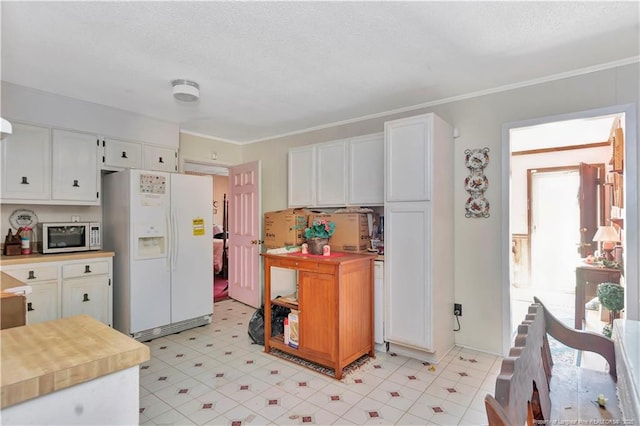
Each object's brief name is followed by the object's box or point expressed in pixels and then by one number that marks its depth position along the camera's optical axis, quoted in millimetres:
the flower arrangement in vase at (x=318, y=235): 3188
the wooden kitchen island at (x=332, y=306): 2752
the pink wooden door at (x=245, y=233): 4641
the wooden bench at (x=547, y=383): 837
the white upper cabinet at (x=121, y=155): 3680
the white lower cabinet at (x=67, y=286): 2988
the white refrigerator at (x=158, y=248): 3500
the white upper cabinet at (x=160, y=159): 4020
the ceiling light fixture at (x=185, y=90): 2949
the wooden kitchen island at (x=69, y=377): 864
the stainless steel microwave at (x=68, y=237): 3271
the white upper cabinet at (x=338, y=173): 3533
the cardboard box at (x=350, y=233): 3354
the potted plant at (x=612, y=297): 2752
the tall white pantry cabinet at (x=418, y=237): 2914
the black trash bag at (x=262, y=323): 3409
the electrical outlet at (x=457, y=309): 3301
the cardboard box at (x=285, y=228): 3682
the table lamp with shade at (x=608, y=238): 3861
